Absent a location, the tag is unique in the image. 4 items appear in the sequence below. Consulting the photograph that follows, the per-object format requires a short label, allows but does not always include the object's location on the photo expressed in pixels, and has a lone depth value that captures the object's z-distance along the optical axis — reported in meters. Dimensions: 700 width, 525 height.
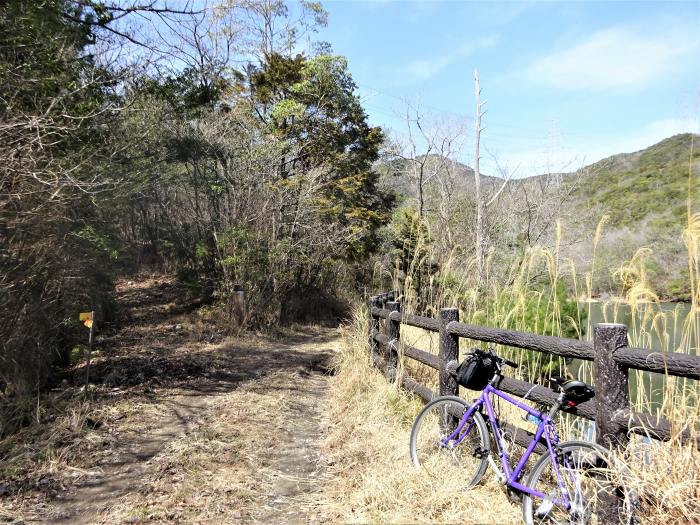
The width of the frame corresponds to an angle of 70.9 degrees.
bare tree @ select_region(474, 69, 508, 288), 19.12
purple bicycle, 2.57
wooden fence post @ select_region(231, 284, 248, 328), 11.46
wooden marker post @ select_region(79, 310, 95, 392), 5.50
